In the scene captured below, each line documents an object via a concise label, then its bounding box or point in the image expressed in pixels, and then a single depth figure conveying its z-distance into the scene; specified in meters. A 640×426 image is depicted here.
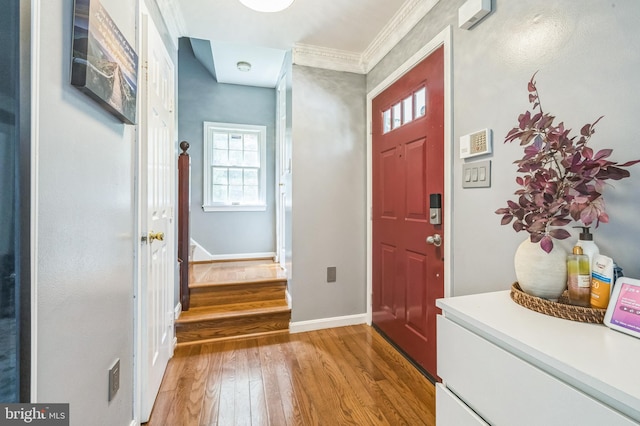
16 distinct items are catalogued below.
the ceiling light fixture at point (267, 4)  1.72
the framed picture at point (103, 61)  0.83
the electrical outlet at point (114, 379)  1.12
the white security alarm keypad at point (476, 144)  1.38
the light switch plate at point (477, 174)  1.40
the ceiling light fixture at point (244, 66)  3.41
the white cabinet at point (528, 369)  0.57
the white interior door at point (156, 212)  1.46
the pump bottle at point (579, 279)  0.84
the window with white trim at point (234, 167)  3.92
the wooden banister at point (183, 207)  2.32
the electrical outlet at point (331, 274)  2.58
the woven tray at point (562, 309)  0.79
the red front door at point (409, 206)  1.76
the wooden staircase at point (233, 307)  2.34
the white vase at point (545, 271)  0.89
